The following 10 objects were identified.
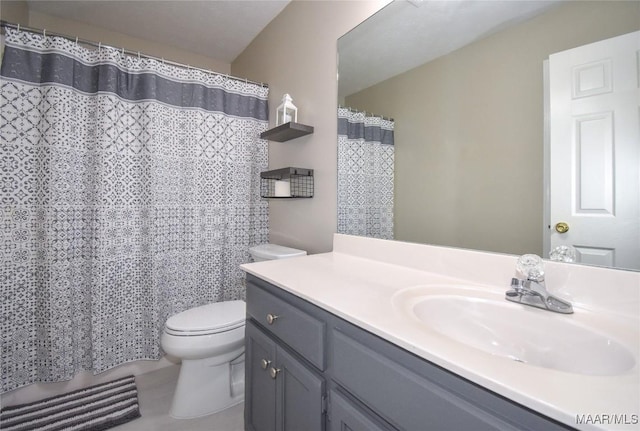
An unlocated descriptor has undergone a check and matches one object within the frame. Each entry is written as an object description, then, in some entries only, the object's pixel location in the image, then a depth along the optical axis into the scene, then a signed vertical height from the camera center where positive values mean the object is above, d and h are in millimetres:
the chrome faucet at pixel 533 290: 711 -200
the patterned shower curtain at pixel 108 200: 1431 +81
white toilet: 1379 -727
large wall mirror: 723 +307
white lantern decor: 1754 +666
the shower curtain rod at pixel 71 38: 1396 +961
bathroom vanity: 422 -269
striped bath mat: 1350 -1020
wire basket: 1686 +205
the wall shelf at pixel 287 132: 1642 +516
